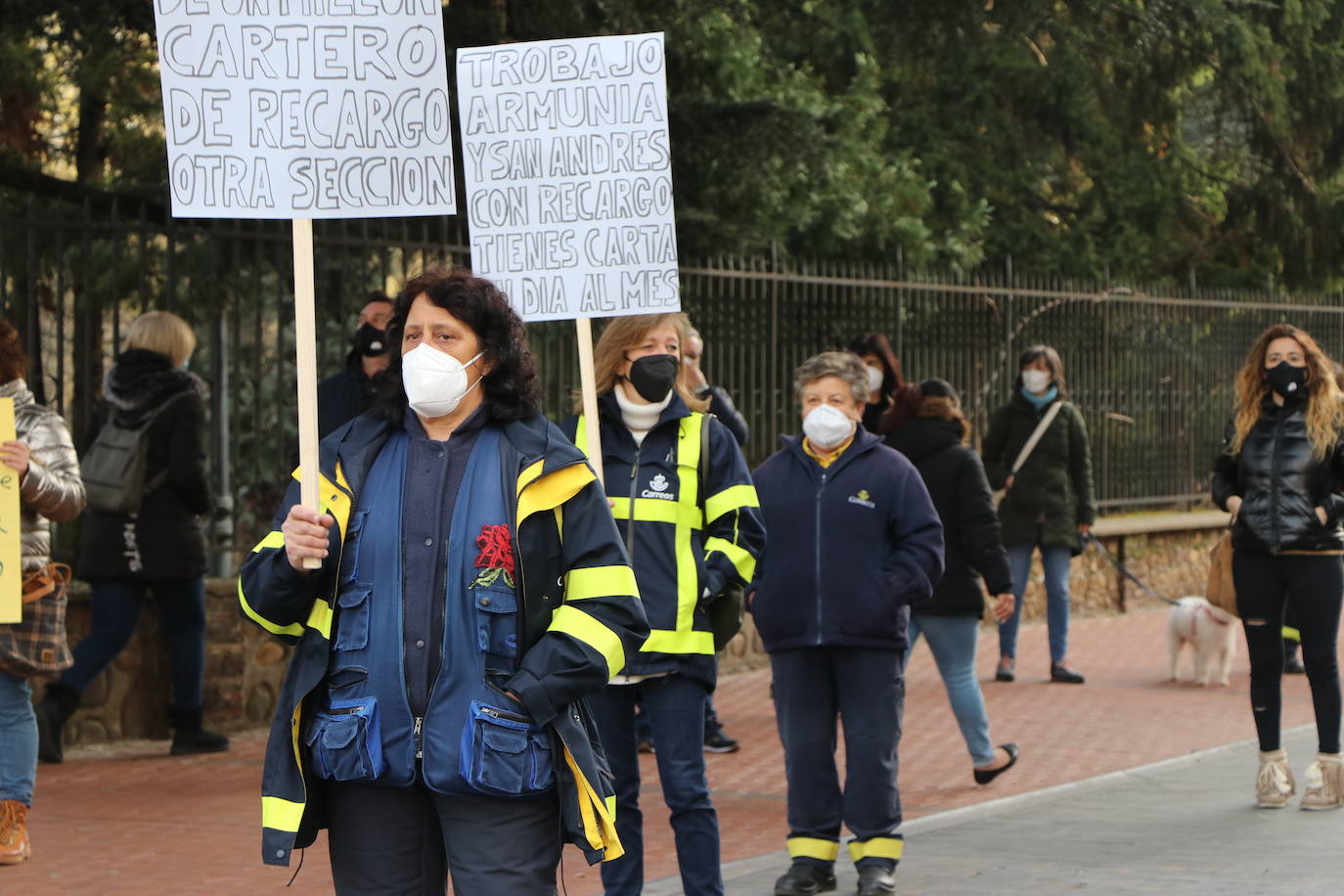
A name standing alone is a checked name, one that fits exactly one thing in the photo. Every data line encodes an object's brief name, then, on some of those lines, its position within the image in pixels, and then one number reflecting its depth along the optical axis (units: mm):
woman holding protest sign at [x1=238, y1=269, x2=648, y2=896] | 7422
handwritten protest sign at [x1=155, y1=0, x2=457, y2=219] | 8525
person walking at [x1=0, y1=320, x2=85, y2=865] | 13056
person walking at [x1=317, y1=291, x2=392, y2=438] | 17289
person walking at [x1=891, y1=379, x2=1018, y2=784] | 15932
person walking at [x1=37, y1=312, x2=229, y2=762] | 17259
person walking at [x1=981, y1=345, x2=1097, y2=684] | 23682
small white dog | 22937
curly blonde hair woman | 15038
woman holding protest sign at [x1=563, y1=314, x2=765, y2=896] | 10902
